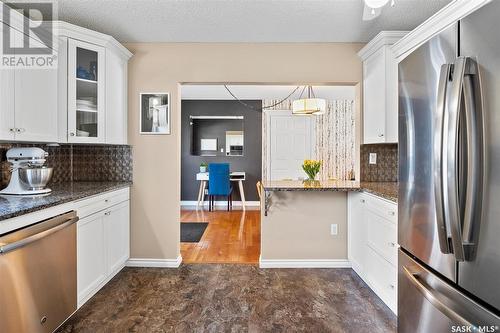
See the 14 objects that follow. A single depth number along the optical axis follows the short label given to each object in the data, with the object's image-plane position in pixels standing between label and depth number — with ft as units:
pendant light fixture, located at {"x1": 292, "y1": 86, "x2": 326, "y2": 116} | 12.89
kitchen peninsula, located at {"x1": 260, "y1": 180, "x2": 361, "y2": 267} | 10.19
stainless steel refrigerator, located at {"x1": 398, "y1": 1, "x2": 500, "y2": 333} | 2.96
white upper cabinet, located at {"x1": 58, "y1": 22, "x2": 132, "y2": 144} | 8.29
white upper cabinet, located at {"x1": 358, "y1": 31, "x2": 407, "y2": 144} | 8.64
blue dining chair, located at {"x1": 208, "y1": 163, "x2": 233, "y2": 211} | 19.27
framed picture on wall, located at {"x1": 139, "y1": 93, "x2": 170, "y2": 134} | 10.29
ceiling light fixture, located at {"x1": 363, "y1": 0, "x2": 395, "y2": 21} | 5.57
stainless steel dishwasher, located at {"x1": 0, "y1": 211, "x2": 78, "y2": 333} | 4.88
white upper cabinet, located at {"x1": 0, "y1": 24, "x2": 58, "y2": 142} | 6.51
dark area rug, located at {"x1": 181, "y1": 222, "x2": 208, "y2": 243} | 13.55
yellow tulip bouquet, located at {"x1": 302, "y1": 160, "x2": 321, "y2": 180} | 11.32
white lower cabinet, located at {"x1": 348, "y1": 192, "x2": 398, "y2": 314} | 7.20
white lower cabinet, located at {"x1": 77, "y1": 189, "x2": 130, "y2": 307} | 7.22
